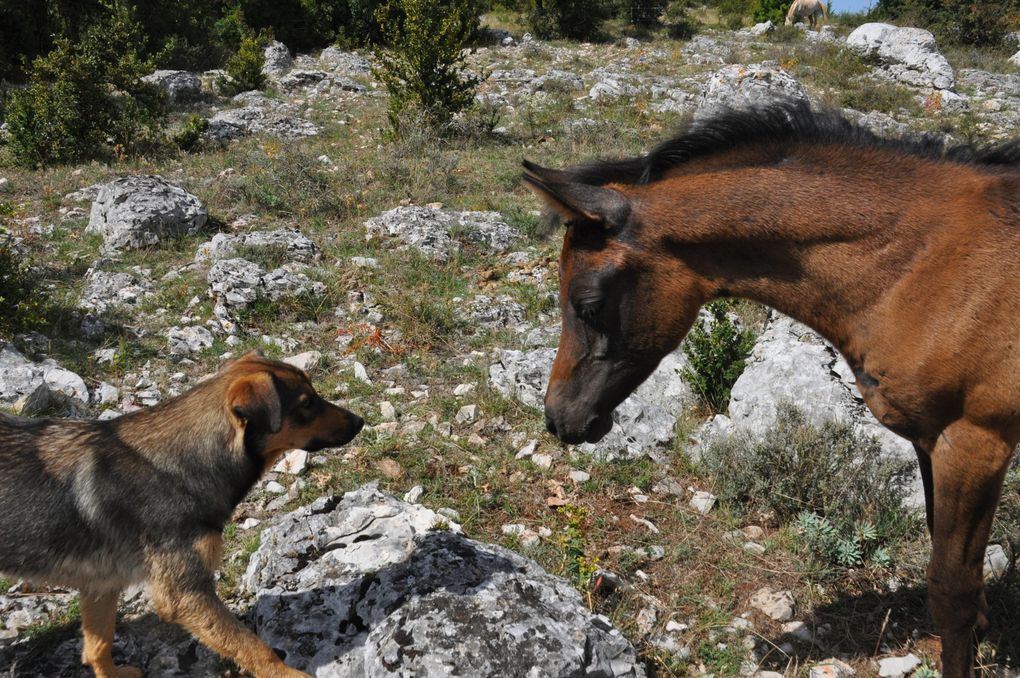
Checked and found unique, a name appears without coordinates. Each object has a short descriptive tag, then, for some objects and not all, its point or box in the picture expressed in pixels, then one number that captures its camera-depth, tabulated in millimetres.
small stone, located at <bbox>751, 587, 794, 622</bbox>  3500
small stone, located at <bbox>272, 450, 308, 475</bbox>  4547
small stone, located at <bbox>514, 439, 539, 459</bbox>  4711
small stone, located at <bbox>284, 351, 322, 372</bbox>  5703
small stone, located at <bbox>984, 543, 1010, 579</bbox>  3633
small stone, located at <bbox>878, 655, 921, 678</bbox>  3217
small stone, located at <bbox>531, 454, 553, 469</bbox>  4602
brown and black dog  2959
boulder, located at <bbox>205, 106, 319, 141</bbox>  12273
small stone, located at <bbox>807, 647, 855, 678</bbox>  3184
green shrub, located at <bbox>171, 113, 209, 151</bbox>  11469
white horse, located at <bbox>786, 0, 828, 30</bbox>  25594
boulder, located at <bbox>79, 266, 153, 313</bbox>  6547
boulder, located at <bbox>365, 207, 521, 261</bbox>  7688
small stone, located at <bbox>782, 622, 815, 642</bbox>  3395
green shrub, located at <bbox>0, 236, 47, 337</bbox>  5773
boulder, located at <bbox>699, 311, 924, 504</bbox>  4484
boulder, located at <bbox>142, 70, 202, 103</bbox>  14888
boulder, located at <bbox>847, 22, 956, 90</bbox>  15859
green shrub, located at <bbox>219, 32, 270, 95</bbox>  15578
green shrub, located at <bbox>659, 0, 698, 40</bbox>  23844
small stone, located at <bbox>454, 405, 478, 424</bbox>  5082
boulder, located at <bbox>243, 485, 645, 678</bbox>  2760
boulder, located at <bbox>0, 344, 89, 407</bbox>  4961
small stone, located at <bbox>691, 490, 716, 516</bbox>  4250
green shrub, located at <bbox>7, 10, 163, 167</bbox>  10648
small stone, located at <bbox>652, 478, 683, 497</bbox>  4410
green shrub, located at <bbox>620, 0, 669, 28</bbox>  24141
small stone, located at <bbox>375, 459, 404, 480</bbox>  4480
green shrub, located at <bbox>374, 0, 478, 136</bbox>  12203
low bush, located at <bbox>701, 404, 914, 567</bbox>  3934
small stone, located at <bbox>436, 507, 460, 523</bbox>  4066
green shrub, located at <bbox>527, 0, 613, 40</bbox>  22328
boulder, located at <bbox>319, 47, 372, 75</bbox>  18109
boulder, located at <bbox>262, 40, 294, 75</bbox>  18000
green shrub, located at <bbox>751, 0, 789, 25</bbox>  26691
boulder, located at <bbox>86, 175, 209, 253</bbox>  7652
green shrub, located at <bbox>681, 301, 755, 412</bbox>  5145
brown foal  2543
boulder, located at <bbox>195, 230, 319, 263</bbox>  7355
